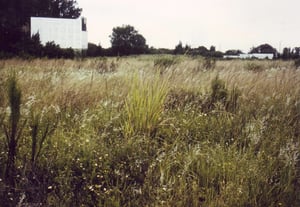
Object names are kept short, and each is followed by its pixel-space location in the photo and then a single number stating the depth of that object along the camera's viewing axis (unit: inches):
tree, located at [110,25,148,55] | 2282.2
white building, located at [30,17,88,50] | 1085.8
